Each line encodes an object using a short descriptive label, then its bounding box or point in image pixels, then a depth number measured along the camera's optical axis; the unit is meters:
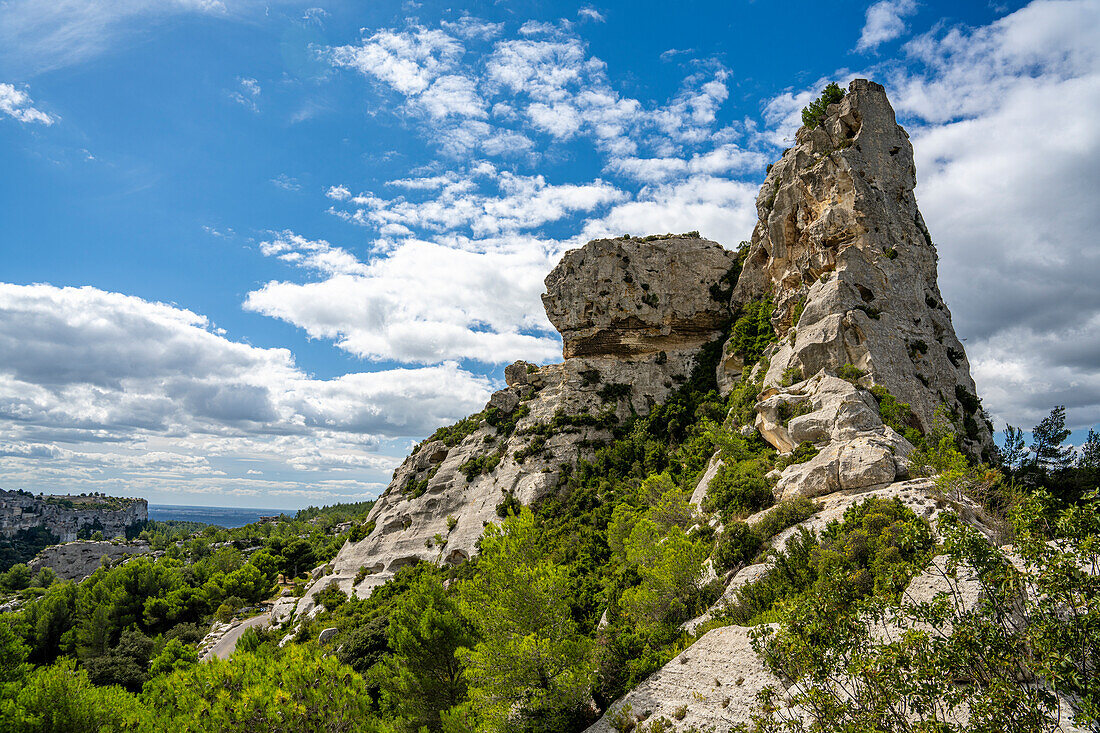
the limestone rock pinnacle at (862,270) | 34.41
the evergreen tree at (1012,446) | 40.67
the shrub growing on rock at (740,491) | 27.16
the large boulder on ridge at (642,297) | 61.12
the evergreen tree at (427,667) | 23.47
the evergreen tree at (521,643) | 19.31
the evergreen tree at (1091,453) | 38.19
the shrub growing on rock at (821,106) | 49.40
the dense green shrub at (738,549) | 23.34
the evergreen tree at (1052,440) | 40.97
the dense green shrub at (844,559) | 16.95
